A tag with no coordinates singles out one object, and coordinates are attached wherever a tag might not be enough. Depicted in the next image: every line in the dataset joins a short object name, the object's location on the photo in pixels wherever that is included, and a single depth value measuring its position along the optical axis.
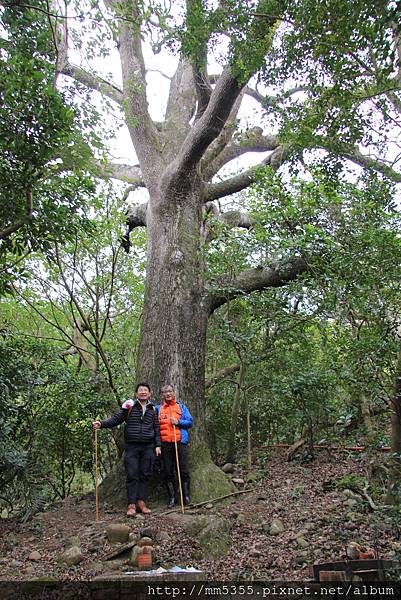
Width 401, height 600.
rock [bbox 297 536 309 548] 3.82
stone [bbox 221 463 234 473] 6.70
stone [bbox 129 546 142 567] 3.71
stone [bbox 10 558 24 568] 4.08
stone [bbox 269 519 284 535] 4.35
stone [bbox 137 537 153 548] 3.96
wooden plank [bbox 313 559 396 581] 2.85
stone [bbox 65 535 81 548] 4.36
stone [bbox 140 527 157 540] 4.20
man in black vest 5.11
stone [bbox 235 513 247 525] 4.68
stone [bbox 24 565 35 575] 3.85
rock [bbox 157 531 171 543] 4.17
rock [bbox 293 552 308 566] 3.52
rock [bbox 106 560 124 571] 3.68
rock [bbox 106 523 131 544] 4.24
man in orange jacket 5.25
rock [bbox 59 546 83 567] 3.91
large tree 4.59
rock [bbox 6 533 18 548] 4.76
